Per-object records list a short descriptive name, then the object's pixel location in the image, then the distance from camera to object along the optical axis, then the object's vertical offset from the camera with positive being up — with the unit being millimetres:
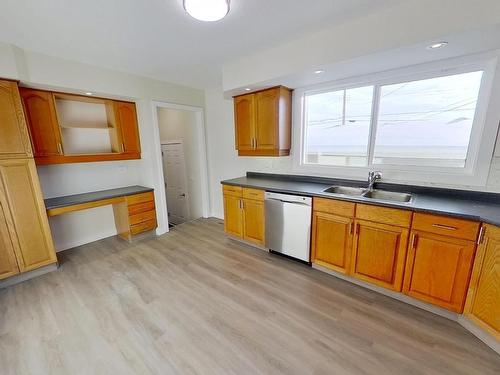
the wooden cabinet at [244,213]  2883 -934
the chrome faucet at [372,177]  2404 -372
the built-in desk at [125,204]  2820 -779
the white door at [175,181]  4578 -753
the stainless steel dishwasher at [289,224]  2469 -930
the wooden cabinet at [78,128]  2566 +271
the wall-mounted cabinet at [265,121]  2771 +310
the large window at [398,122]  2033 +216
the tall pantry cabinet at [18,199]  2154 -524
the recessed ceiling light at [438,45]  1622 +718
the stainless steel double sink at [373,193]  2240 -547
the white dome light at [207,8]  1388 +879
